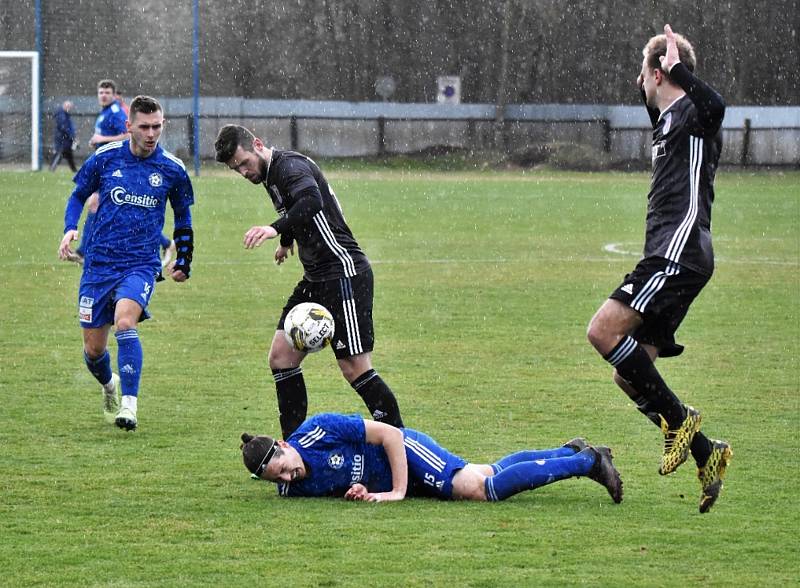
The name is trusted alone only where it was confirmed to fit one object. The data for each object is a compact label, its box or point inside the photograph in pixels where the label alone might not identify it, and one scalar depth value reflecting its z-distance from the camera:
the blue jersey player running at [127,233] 16.72
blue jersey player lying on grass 13.12
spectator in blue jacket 71.94
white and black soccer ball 14.19
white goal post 69.19
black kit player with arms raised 12.87
